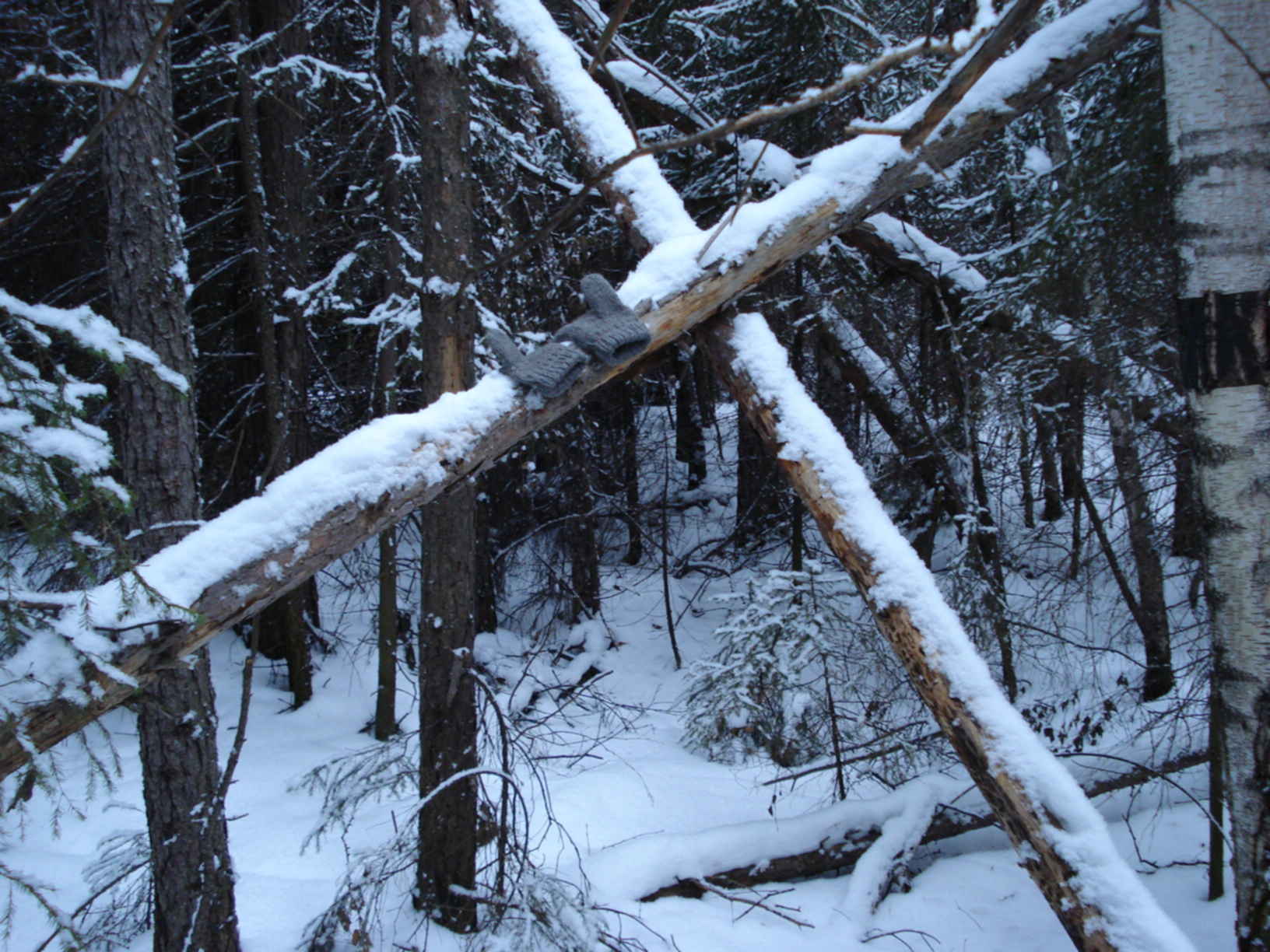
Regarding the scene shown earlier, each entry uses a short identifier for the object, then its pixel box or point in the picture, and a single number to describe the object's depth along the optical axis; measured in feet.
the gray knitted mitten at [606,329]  9.25
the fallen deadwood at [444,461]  6.31
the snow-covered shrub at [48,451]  6.91
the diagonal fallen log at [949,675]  8.14
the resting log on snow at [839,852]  15.80
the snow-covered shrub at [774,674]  19.45
